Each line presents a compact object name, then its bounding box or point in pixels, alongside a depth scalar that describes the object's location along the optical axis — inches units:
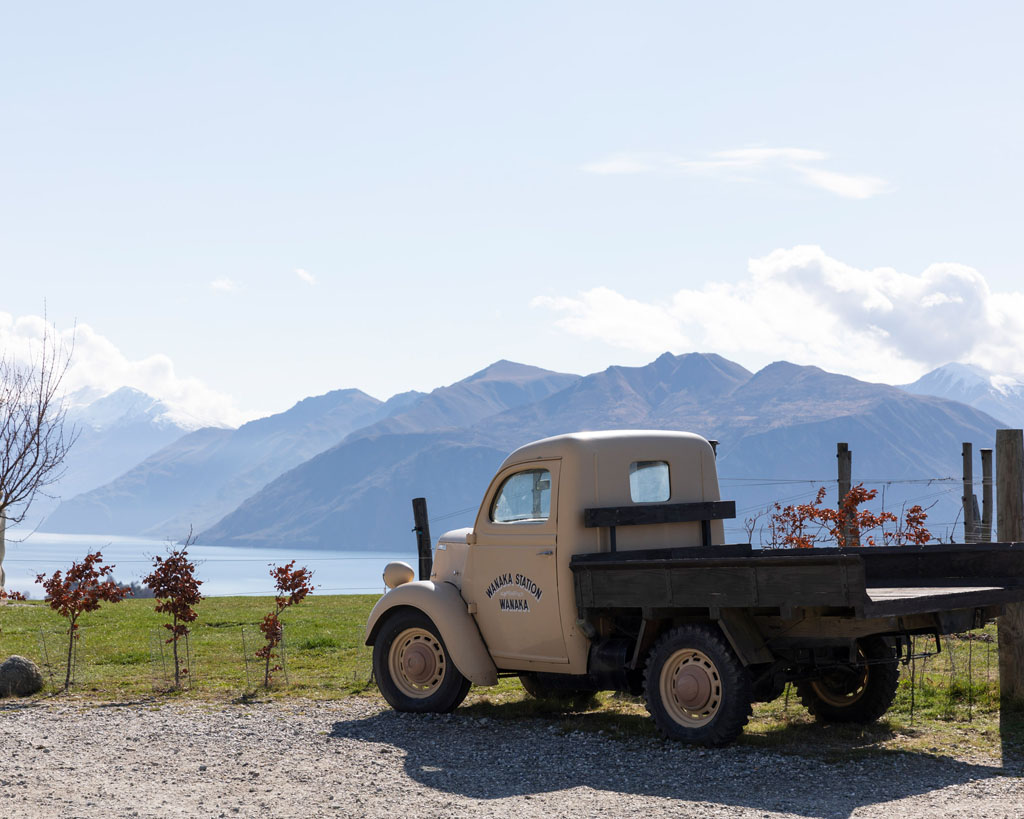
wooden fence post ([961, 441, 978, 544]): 856.3
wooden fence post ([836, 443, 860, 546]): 647.1
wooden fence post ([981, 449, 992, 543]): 925.2
